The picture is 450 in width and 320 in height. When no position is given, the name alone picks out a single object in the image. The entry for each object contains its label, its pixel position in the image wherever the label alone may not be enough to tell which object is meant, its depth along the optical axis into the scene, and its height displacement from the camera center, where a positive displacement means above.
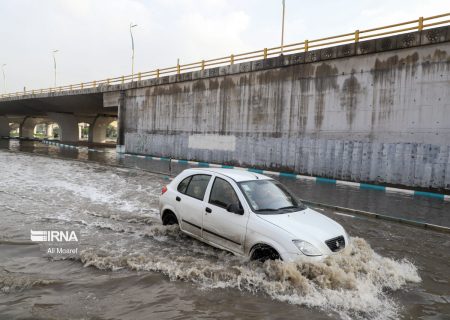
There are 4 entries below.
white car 4.54 -1.14
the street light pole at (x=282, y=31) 21.44 +7.34
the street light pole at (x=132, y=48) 36.58 +10.12
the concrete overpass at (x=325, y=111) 13.92 +1.90
